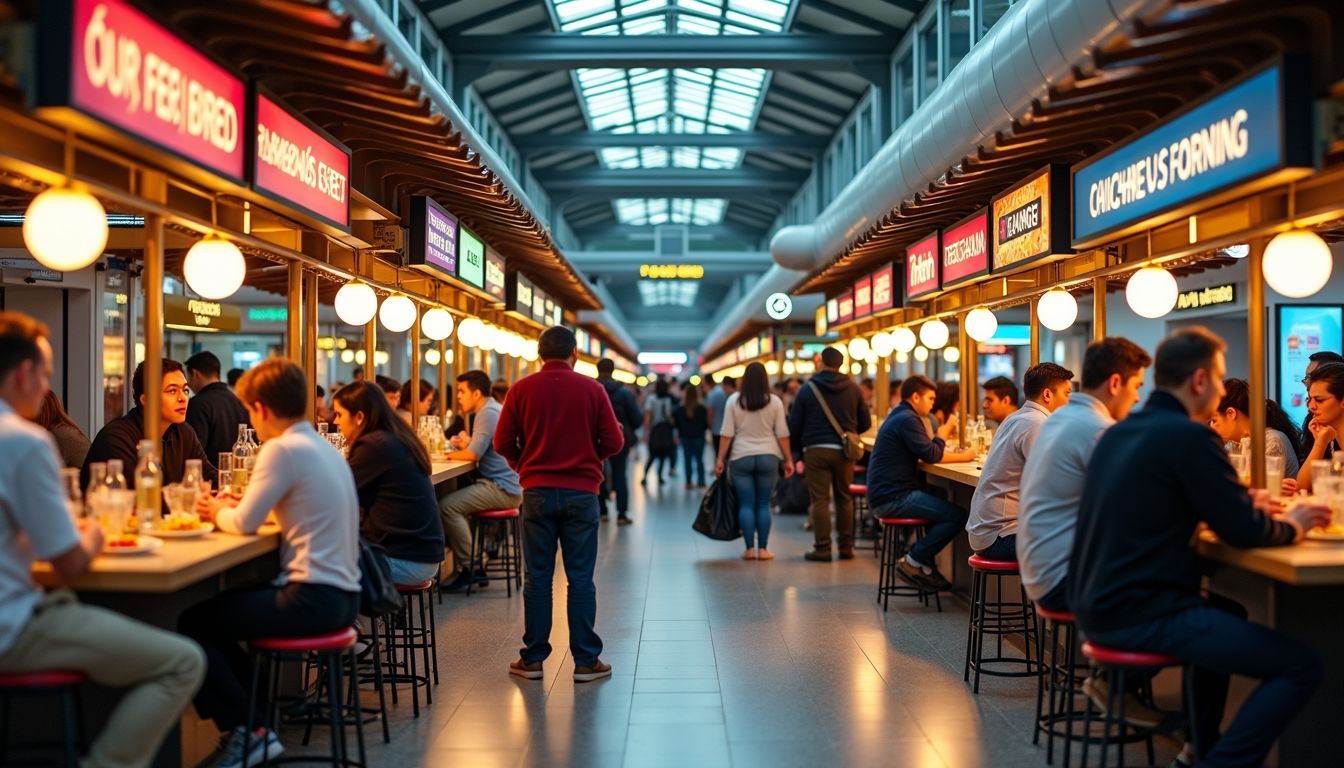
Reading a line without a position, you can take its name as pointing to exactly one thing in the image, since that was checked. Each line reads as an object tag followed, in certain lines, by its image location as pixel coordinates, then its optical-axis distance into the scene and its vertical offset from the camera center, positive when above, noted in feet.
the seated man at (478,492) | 27.89 -2.18
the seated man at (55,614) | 10.87 -1.94
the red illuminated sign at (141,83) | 11.23 +3.21
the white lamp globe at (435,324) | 31.32 +1.78
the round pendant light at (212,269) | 17.29 +1.77
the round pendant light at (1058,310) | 23.39 +1.51
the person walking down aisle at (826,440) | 33.63 -1.30
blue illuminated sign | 13.25 +2.87
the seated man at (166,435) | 19.12 -0.60
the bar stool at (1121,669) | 13.10 -3.01
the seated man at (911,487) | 26.45 -2.07
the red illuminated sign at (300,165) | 16.47 +3.32
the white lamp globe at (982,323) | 28.94 +1.56
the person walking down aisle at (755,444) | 33.45 -1.36
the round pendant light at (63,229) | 13.00 +1.75
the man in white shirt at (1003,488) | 20.30 -1.59
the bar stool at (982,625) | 19.51 -3.75
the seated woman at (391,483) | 17.83 -1.26
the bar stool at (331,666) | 13.93 -3.10
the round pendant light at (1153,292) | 19.19 +1.49
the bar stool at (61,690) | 11.21 -2.62
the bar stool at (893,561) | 26.53 -3.61
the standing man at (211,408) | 24.54 -0.21
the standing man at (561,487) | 19.77 -1.45
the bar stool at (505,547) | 28.12 -3.57
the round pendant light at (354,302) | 24.36 +1.83
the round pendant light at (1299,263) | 15.10 +1.51
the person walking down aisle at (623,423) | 43.52 -1.06
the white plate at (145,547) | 12.78 -1.54
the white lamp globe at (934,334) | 33.50 +1.52
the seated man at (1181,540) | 12.64 -1.58
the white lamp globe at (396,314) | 27.40 +1.79
